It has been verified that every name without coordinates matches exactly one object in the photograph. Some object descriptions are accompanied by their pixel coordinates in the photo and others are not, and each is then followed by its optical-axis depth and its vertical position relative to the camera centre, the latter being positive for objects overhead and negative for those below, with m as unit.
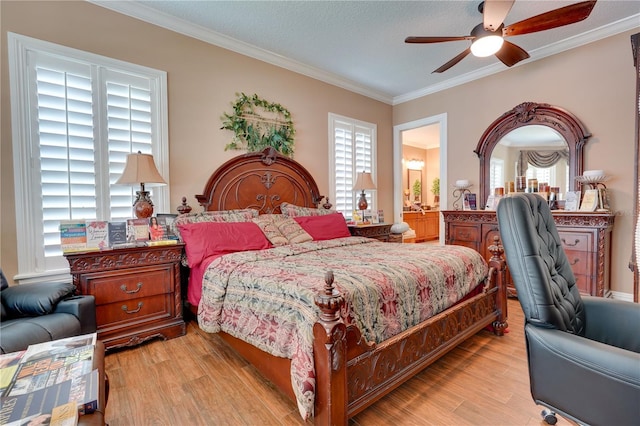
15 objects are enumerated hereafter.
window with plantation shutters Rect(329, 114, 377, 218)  4.54 +0.80
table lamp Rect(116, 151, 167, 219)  2.49 +0.27
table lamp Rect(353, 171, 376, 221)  4.38 +0.34
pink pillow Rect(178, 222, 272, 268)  2.51 -0.31
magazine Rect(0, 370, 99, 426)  0.83 -0.62
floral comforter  1.48 -0.54
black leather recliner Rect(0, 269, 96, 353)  1.62 -0.67
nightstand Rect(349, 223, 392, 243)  4.10 -0.38
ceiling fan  2.13 +1.49
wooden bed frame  1.31 -0.85
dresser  3.03 -0.46
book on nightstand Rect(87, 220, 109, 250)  2.26 -0.23
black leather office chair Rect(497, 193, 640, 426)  1.07 -0.58
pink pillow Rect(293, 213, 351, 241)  3.34 -0.25
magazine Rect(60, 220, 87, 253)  2.19 -0.22
